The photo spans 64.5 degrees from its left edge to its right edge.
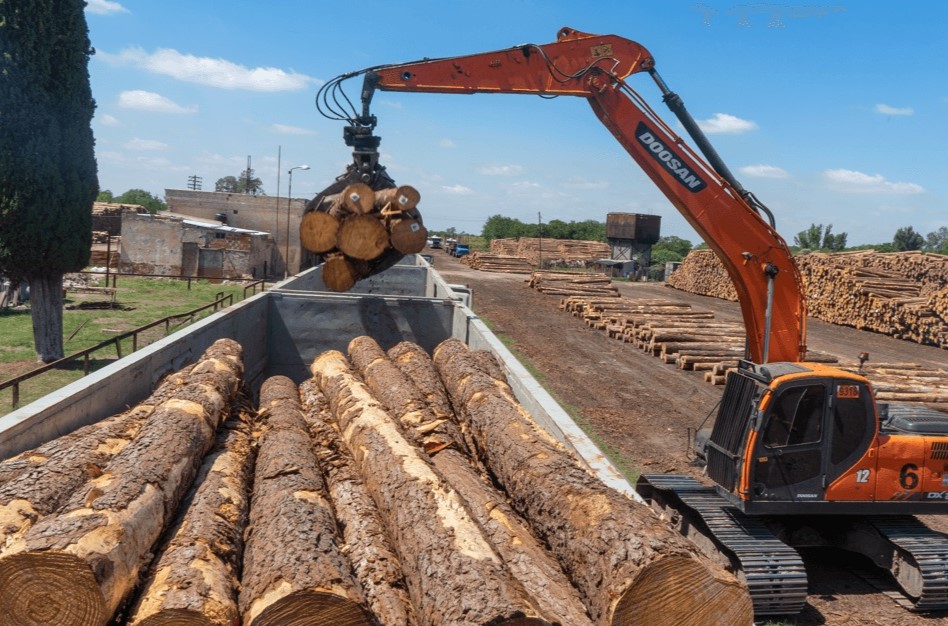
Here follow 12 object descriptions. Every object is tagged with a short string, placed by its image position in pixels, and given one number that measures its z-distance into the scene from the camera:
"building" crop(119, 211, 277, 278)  31.81
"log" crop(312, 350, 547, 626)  3.33
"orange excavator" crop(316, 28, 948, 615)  6.25
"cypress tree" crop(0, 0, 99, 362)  13.41
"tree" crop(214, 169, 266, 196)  95.62
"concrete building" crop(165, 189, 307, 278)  38.59
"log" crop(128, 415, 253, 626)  3.47
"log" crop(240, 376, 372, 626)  3.40
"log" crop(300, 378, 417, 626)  3.93
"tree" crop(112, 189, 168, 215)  83.50
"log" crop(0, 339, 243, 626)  3.33
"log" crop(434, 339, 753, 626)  3.73
